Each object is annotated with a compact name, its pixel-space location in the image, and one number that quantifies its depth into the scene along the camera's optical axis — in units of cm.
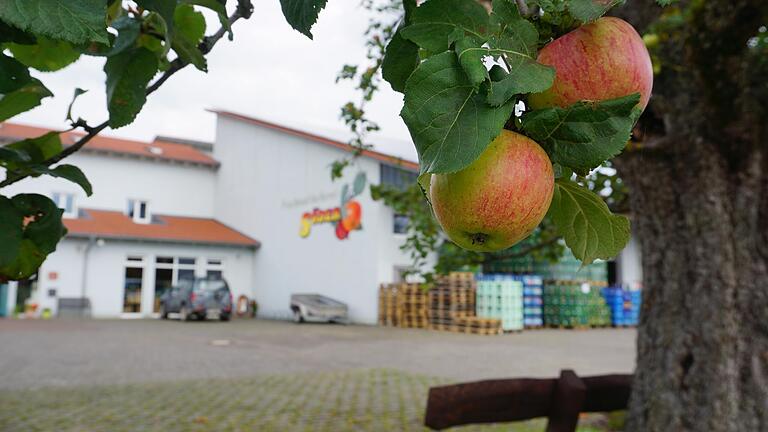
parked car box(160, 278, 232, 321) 2255
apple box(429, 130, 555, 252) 63
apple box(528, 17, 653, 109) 65
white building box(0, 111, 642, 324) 2236
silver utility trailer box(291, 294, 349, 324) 2228
